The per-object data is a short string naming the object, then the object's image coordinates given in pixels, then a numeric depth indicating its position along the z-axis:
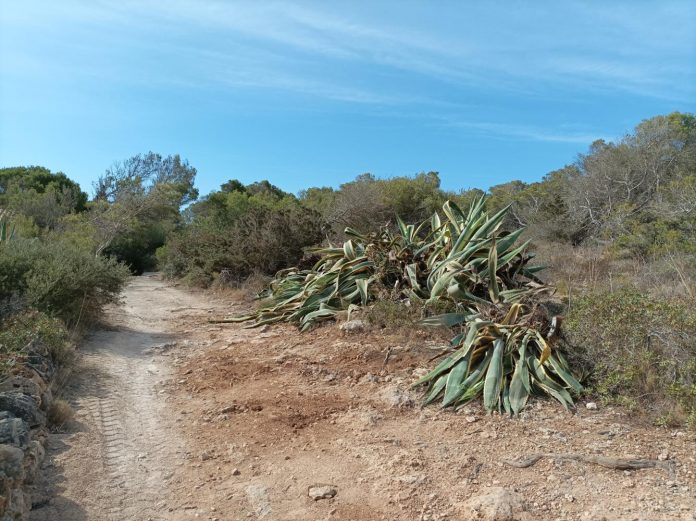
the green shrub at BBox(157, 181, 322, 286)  13.12
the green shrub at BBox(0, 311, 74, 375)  4.85
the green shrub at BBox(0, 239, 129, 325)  6.98
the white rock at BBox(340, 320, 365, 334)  7.03
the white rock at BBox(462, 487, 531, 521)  3.17
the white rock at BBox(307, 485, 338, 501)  3.56
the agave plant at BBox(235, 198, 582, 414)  4.77
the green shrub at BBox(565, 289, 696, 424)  4.11
